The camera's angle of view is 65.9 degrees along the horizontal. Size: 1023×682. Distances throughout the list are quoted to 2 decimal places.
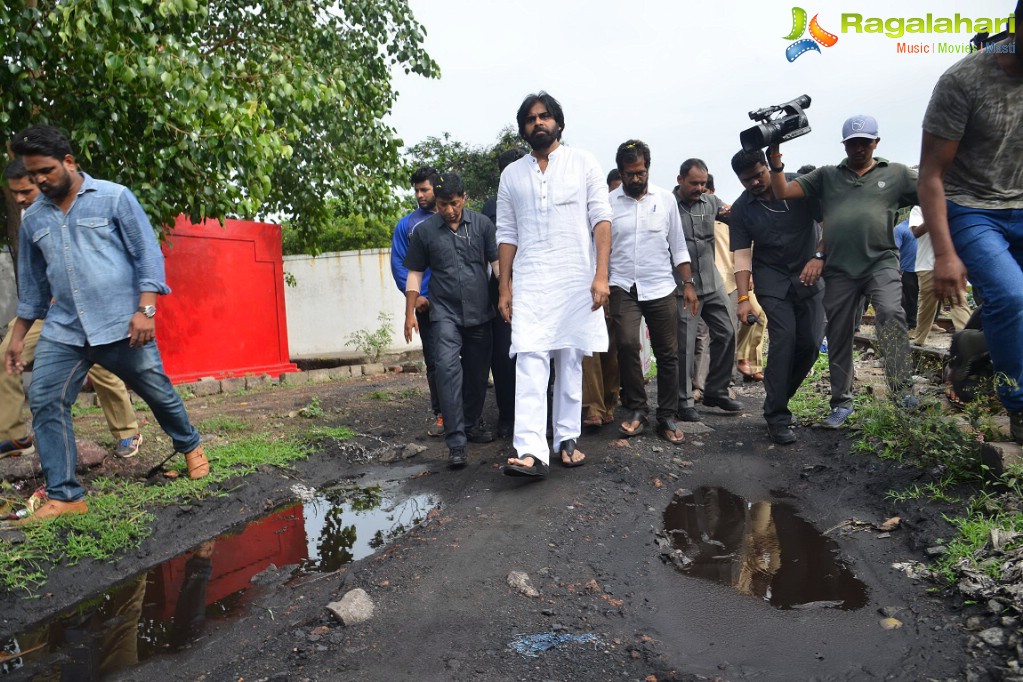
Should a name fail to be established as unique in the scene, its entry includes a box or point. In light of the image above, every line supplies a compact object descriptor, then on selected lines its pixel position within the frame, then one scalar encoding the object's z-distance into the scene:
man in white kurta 4.29
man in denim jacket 3.80
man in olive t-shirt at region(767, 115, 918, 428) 4.66
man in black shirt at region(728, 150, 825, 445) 5.05
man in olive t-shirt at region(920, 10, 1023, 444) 3.09
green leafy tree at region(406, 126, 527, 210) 20.06
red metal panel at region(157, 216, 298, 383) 10.09
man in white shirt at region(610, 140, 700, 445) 5.14
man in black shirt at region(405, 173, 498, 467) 5.00
